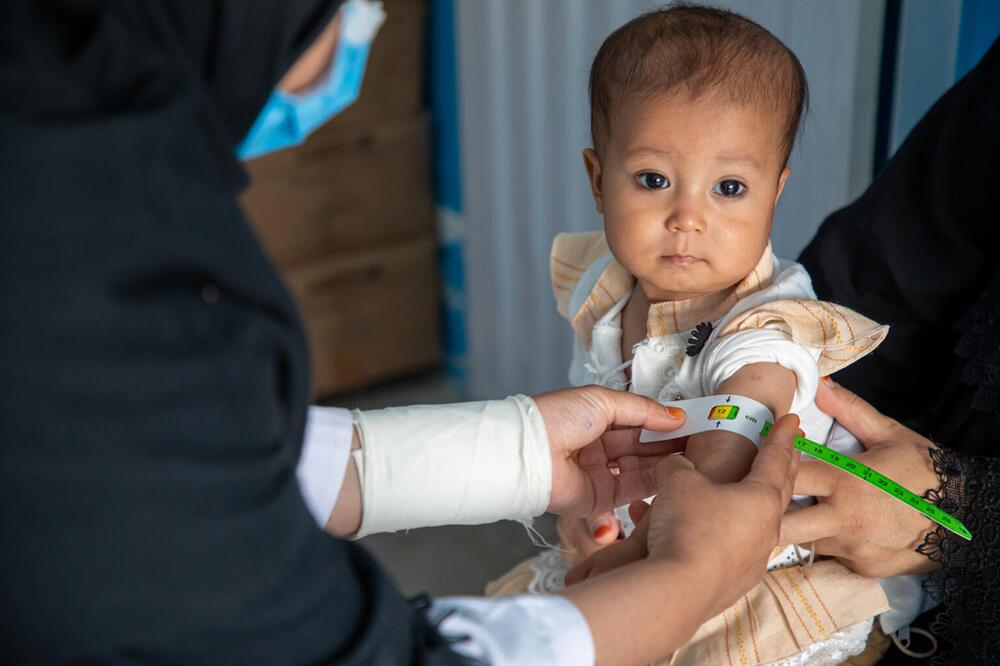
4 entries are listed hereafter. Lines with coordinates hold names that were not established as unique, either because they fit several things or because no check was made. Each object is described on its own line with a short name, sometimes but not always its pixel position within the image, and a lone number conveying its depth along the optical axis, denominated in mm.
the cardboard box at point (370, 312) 2814
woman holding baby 570
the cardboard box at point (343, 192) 2662
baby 1051
